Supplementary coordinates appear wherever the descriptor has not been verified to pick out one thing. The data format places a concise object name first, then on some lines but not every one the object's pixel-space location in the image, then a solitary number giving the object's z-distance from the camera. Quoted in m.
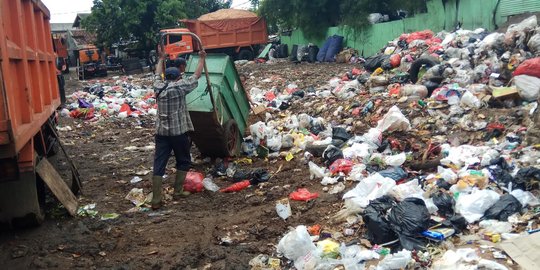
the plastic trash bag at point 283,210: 4.47
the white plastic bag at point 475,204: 3.78
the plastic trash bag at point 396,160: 5.30
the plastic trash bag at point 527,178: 4.07
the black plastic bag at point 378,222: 3.56
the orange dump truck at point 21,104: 3.11
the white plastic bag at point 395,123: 6.35
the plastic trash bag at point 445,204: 3.93
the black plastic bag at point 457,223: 3.64
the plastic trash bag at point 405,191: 4.19
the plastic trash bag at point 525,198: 3.80
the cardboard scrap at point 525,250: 2.96
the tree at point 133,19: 27.97
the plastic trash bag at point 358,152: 5.69
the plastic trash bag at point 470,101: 6.61
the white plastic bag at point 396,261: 3.17
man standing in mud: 5.10
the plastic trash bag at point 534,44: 7.54
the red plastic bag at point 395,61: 10.85
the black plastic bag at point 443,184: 4.42
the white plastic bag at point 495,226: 3.52
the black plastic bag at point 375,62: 11.43
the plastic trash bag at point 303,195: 4.88
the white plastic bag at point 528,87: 6.18
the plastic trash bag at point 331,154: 5.77
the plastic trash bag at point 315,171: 5.49
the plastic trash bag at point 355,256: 3.33
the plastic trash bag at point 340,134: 6.68
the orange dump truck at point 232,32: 25.56
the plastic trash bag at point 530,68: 6.40
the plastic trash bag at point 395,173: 4.81
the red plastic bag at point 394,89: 8.29
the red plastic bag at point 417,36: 12.38
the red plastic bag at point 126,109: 11.69
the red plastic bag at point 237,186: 5.54
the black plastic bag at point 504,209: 3.72
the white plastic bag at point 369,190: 4.27
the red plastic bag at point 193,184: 5.64
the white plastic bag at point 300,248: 3.52
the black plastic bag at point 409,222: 3.46
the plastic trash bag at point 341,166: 5.39
